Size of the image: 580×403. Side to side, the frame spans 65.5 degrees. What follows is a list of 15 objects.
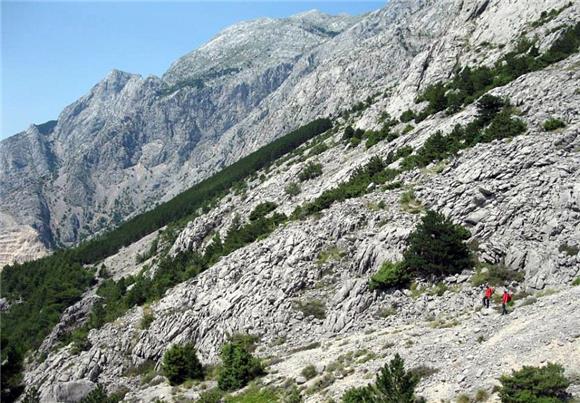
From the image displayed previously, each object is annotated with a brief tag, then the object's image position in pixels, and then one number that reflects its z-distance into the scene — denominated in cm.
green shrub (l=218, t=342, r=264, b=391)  2738
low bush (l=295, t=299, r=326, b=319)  3394
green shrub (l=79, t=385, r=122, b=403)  3092
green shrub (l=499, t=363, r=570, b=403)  1557
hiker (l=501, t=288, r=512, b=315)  2406
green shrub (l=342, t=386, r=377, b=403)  1884
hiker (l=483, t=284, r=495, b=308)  2590
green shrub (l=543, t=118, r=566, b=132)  3810
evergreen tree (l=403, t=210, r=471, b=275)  3098
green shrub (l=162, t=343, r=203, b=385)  3167
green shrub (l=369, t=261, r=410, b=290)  3206
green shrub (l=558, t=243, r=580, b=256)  2750
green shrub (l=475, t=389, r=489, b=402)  1734
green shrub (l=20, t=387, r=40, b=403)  3456
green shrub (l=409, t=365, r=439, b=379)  2038
